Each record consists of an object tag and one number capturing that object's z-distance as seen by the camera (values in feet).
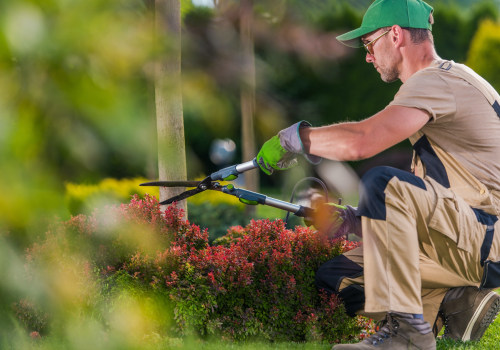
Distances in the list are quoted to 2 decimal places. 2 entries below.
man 16.49
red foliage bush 18.72
